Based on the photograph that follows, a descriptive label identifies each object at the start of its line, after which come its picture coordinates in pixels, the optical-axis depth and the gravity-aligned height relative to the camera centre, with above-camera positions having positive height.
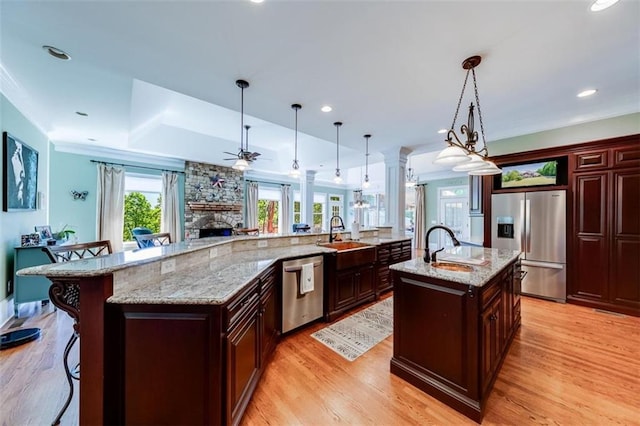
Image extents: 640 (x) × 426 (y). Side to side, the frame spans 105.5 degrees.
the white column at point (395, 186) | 5.07 +0.57
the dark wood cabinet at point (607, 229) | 3.18 -0.20
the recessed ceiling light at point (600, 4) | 1.56 +1.38
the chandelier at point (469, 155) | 2.06 +0.51
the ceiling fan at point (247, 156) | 3.49 +0.86
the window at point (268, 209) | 8.34 +0.12
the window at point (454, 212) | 7.66 +0.06
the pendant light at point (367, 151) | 4.33 +1.30
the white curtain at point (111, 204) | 5.38 +0.16
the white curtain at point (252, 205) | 7.70 +0.23
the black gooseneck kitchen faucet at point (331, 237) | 3.72 -0.37
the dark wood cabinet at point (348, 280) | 3.03 -0.90
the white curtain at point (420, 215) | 8.66 -0.07
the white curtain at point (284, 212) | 8.63 +0.02
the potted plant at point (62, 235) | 4.14 -0.43
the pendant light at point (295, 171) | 3.98 +0.70
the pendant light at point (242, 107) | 2.56 +1.34
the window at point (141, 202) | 5.94 +0.23
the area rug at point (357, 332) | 2.46 -1.36
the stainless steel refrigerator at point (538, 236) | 3.67 -0.34
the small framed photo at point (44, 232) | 3.80 -0.35
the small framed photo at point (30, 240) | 3.28 -0.40
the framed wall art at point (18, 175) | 2.88 +0.47
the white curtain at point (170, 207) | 6.12 +0.12
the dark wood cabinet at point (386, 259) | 3.86 -0.77
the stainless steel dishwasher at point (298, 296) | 2.59 -0.95
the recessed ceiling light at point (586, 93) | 2.75 +1.41
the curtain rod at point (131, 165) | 5.42 +1.09
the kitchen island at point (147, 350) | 1.29 -0.74
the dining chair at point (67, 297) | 1.31 -0.47
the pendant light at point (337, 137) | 3.75 +1.37
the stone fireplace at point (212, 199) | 6.48 +0.36
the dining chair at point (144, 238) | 3.66 -0.40
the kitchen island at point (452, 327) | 1.64 -0.86
